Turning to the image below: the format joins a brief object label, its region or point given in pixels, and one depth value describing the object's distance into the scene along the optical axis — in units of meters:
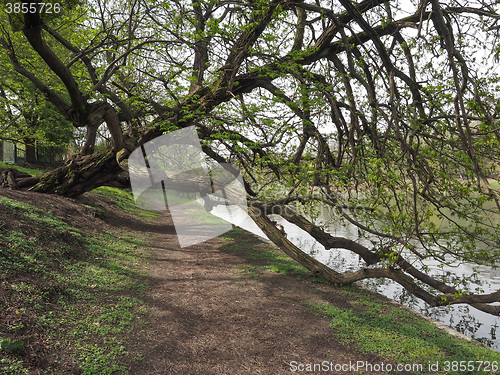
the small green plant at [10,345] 3.07
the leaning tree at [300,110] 4.86
